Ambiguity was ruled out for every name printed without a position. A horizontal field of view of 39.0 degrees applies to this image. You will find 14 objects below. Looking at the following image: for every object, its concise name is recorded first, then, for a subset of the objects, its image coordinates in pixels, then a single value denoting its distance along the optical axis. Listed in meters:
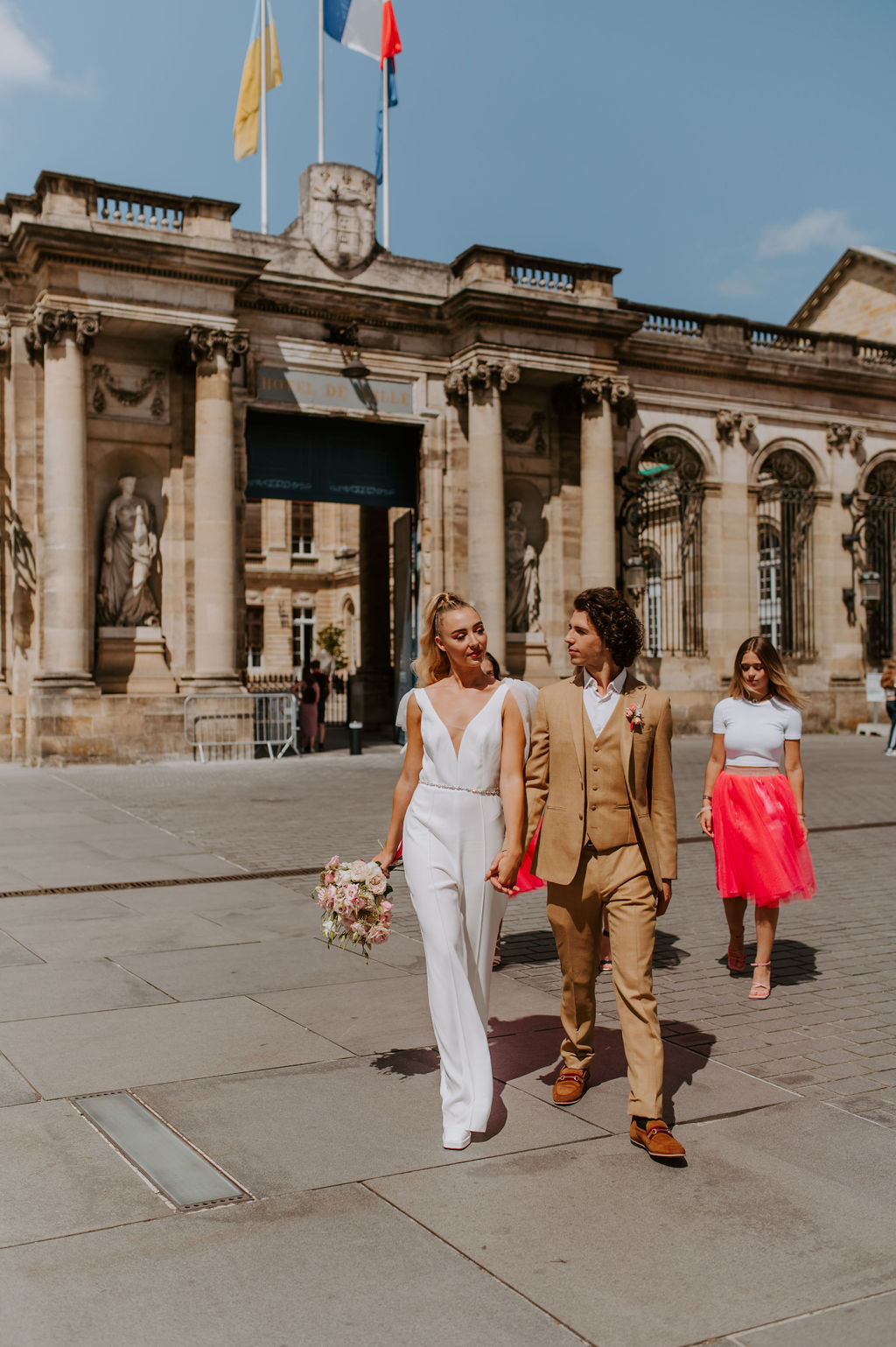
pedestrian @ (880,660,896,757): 22.58
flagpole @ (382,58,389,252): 25.37
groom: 4.54
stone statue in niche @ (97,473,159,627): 21.69
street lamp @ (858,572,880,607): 29.81
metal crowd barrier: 21.17
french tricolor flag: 25.98
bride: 4.35
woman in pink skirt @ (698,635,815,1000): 6.58
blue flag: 26.42
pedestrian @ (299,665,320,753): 23.97
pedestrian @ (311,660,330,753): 24.69
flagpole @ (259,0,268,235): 24.66
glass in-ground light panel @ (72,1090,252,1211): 3.82
